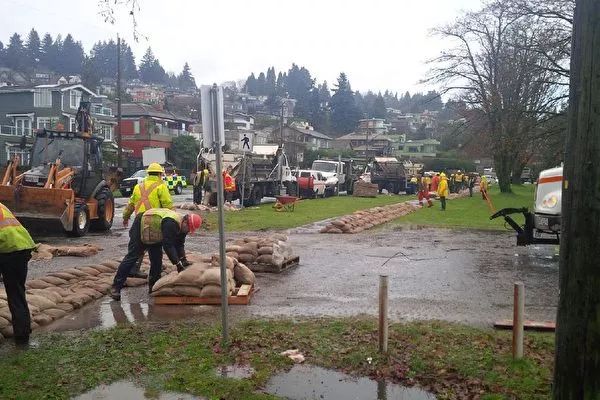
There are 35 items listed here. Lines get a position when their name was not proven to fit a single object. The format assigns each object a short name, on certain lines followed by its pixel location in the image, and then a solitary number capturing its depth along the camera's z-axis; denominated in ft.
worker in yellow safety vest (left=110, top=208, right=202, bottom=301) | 27.20
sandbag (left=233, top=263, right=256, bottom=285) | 28.68
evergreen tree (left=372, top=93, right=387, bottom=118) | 499.10
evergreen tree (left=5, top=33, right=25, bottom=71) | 379.14
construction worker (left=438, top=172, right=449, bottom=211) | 88.08
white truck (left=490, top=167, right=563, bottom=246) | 33.40
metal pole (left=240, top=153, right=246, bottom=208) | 86.82
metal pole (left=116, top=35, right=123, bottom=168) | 125.84
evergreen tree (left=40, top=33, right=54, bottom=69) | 412.57
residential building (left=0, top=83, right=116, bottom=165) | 177.78
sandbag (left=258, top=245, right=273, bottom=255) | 34.86
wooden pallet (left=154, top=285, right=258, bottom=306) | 26.27
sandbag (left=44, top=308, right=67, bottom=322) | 23.85
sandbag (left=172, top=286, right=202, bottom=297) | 26.39
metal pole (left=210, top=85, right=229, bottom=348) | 19.51
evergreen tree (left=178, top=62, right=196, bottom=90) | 560.20
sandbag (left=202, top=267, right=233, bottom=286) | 26.58
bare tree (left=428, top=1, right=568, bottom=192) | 91.40
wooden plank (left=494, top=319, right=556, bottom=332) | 21.85
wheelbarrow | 80.43
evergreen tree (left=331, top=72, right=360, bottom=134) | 386.11
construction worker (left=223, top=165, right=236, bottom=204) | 81.76
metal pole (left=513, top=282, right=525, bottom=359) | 17.85
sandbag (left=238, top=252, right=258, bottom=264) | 34.88
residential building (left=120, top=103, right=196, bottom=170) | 214.28
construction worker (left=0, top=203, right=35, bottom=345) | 20.38
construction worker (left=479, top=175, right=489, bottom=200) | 103.35
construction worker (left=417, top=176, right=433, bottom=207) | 103.29
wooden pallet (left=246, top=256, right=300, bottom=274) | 34.53
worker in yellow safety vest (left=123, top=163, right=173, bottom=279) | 29.37
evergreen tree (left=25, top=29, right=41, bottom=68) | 401.49
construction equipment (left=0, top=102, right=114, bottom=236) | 48.52
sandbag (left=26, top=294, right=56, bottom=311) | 23.95
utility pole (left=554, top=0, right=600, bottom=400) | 12.33
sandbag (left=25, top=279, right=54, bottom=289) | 27.12
